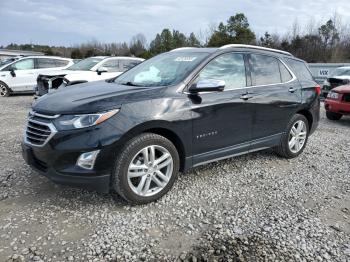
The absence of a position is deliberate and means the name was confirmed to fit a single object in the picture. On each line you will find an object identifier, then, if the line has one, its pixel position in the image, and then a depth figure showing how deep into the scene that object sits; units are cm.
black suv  330
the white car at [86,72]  966
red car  858
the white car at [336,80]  1287
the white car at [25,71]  1337
